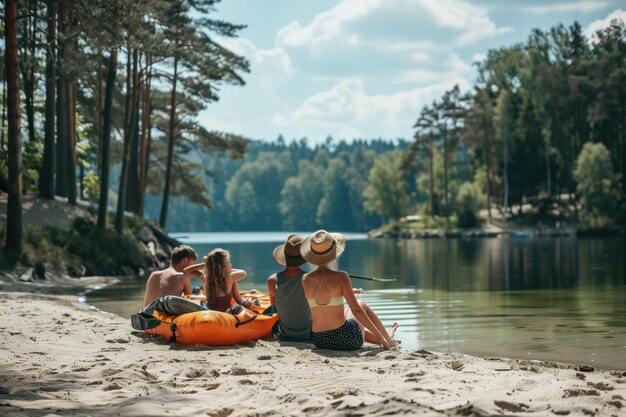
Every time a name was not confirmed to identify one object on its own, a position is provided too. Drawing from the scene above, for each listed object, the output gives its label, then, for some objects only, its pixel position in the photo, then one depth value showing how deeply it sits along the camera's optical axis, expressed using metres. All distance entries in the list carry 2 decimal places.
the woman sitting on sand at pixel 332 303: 8.65
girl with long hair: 9.95
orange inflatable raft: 9.31
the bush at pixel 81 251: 21.05
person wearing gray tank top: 9.40
